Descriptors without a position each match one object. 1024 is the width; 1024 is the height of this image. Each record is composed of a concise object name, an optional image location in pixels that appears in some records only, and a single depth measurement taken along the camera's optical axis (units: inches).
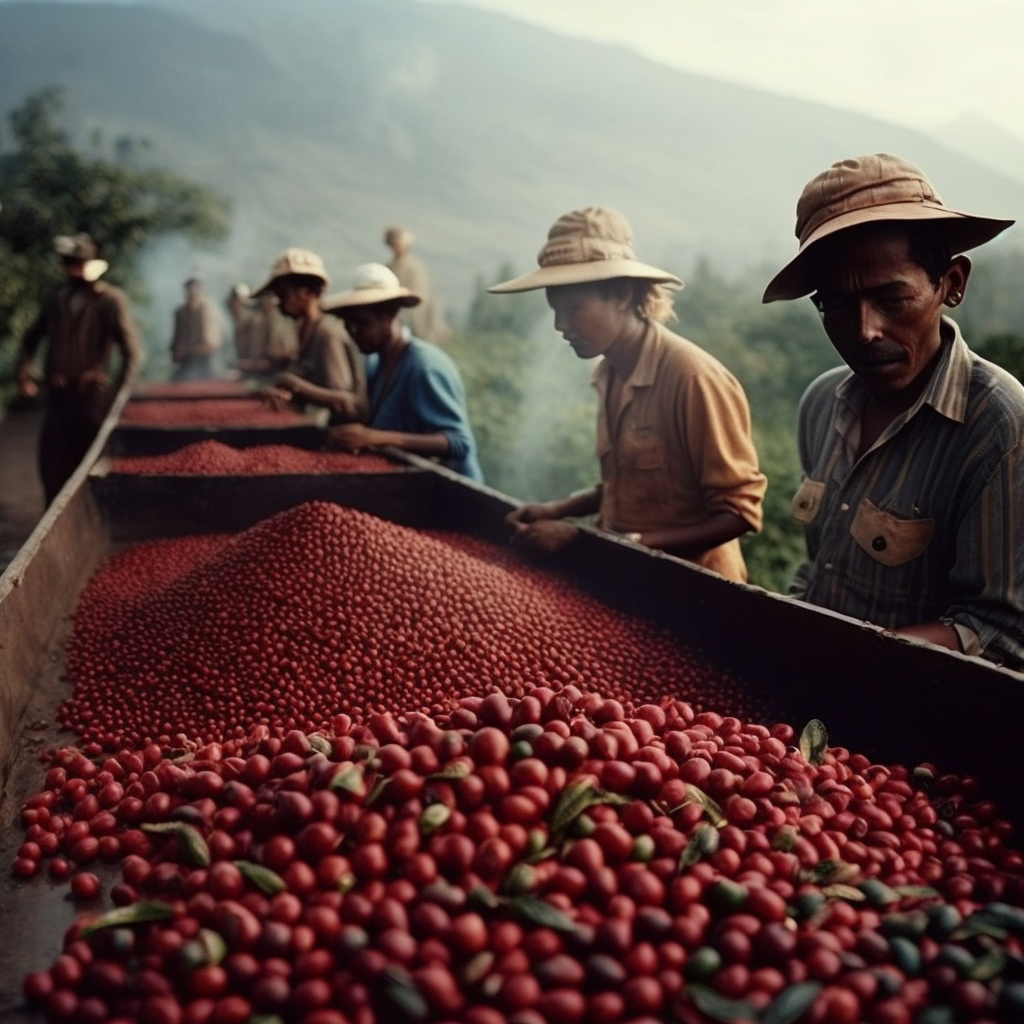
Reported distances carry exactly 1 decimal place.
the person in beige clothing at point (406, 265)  418.9
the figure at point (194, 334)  568.4
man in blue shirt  192.7
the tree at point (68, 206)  711.7
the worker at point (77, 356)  284.8
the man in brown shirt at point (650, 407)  123.1
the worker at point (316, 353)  237.8
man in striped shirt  80.9
